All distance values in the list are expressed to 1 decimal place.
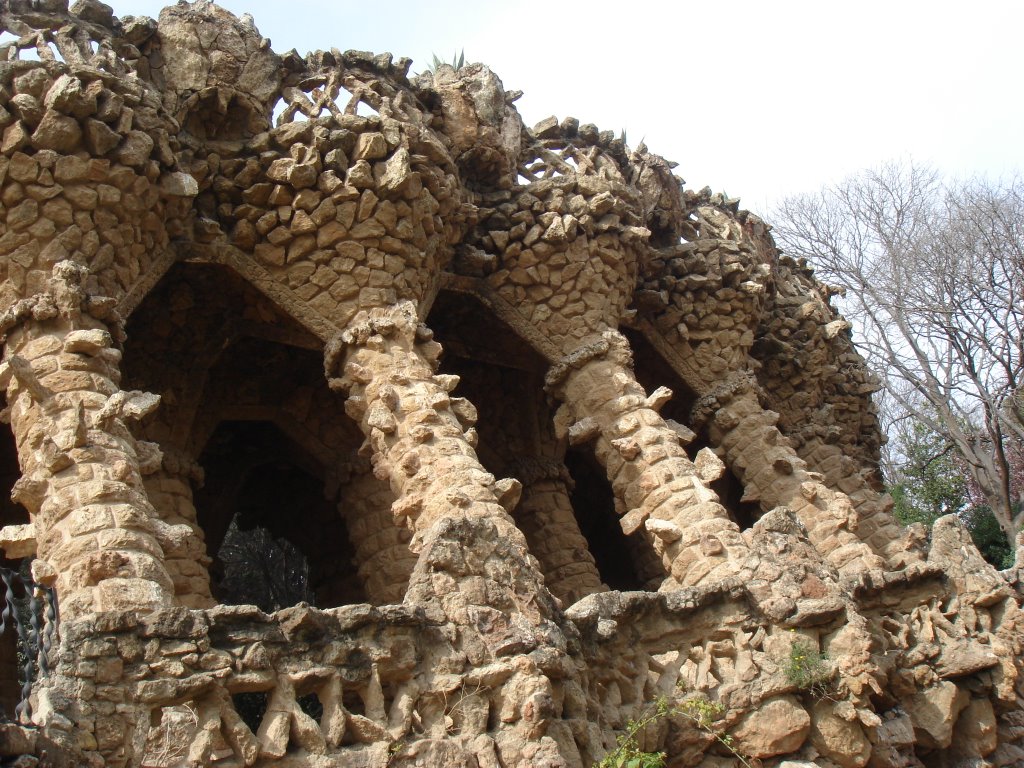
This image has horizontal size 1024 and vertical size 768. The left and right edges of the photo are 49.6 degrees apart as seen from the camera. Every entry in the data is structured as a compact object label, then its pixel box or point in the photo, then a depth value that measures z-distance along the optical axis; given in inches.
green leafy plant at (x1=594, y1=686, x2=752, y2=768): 179.2
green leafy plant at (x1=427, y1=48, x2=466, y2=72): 369.7
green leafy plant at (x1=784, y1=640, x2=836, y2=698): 212.1
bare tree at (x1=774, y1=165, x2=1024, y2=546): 538.9
